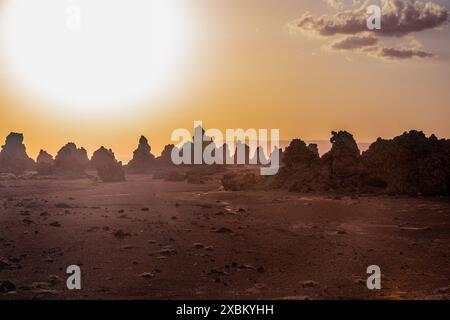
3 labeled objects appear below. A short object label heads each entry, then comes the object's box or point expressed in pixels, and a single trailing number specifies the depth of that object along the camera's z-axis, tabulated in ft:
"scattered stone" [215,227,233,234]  93.09
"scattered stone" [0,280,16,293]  52.41
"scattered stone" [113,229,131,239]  87.10
